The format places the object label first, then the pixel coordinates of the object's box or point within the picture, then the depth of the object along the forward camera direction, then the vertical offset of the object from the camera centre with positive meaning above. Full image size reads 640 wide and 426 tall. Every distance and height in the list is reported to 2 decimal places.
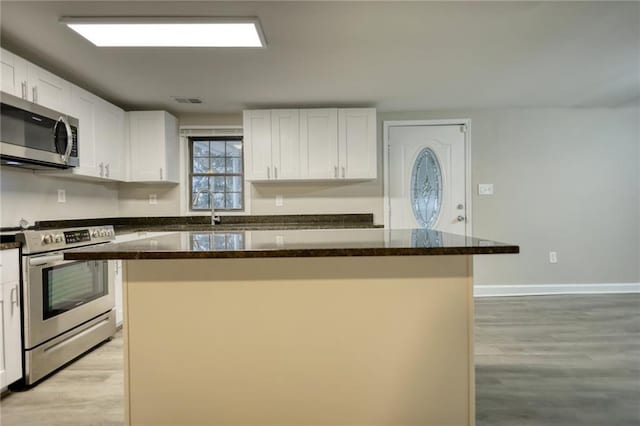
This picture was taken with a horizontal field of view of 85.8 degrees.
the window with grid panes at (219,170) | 4.08 +0.48
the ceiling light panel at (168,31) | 1.93 +1.06
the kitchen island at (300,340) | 1.38 -0.53
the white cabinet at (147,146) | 3.63 +0.69
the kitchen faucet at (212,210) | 3.76 +0.00
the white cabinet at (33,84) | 2.19 +0.90
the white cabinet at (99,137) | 2.92 +0.69
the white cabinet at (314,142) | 3.66 +0.72
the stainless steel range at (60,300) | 2.09 -0.62
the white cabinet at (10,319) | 1.96 -0.63
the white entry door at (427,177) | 4.08 +0.38
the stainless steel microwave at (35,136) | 2.11 +0.52
